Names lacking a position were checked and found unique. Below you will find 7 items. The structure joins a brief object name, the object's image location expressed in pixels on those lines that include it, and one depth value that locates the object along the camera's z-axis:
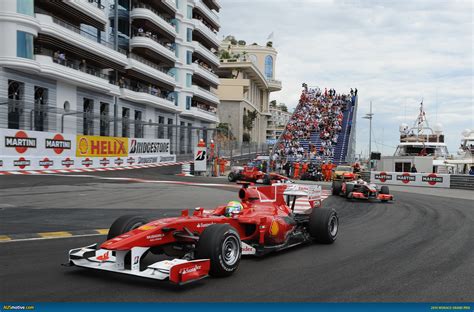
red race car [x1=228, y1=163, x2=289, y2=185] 25.69
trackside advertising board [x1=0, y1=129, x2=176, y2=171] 23.92
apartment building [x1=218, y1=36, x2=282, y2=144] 79.06
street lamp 36.33
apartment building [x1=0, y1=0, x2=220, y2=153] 29.52
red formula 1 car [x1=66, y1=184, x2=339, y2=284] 5.69
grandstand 43.03
